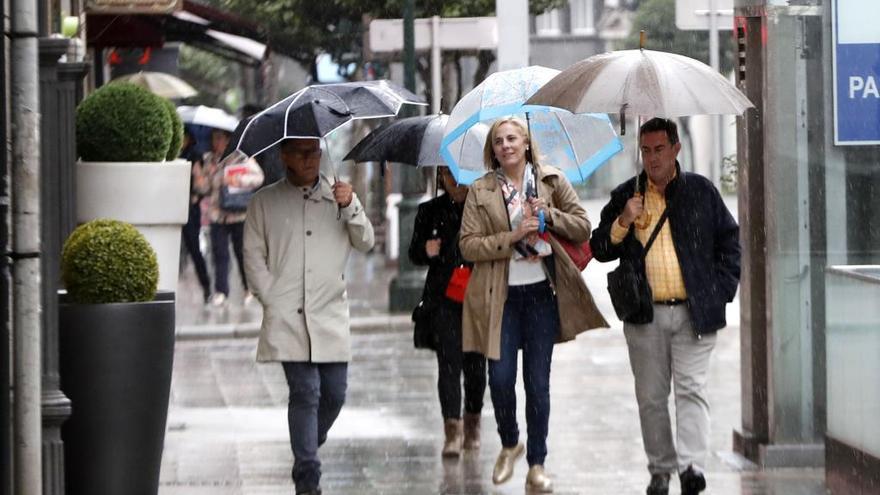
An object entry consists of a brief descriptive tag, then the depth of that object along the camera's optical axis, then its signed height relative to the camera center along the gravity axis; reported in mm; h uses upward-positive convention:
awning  36187 +2546
